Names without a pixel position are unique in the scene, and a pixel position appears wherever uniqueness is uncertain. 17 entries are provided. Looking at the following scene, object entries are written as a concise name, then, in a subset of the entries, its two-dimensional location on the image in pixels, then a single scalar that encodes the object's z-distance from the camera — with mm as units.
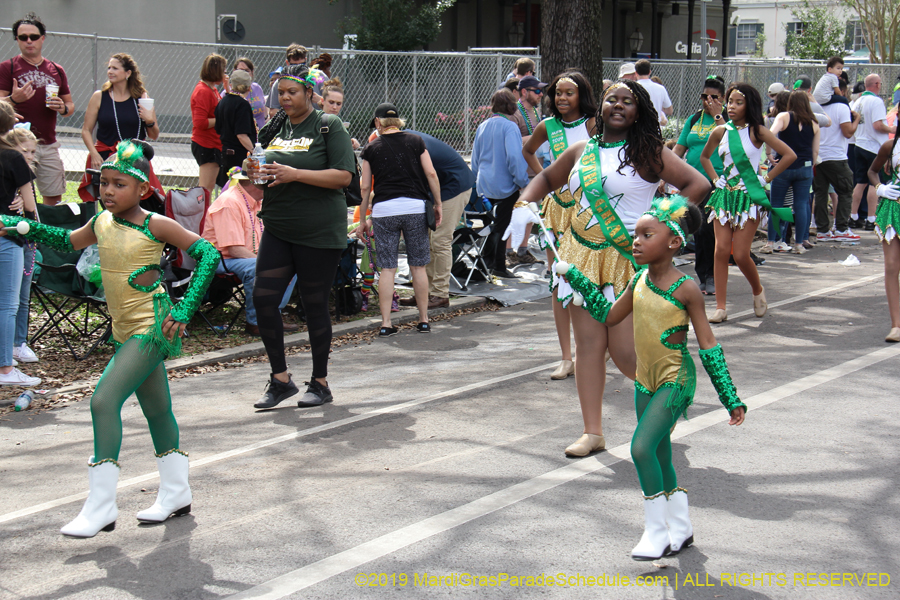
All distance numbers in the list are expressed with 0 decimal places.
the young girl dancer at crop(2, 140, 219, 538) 4078
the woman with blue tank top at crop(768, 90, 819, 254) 11984
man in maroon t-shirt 8531
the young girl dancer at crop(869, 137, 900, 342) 7125
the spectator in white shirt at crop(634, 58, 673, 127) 12820
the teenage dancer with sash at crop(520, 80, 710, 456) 4652
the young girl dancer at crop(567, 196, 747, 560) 3617
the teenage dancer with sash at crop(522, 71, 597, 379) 5734
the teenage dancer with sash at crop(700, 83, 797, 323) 8250
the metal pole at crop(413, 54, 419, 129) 16016
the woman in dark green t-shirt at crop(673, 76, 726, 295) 9078
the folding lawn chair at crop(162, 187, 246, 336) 7766
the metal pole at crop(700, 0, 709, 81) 12538
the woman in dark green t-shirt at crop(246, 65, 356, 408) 5742
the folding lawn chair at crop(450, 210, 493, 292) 10008
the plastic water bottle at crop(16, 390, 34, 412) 5965
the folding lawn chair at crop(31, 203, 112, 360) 7117
